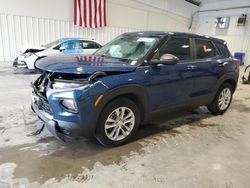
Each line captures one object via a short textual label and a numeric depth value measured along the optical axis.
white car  7.46
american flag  10.51
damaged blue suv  2.37
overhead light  15.57
